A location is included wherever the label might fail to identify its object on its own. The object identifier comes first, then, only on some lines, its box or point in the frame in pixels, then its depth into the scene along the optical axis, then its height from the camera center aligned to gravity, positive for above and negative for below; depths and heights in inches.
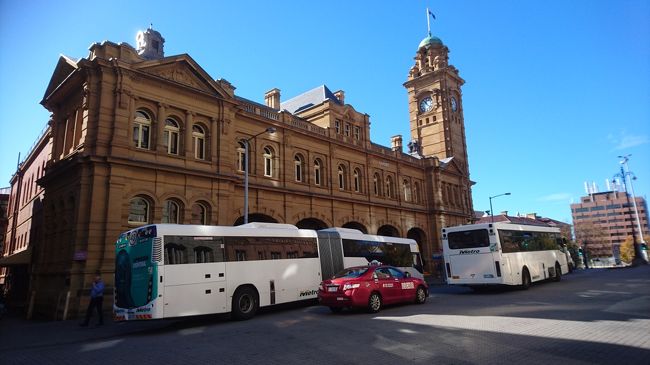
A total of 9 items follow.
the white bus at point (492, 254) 773.9 +11.5
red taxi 554.6 -30.7
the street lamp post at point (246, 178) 871.8 +204.9
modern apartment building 5556.1 +586.7
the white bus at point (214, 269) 498.0 +6.7
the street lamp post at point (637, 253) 1990.7 +0.6
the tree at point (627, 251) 4138.8 +30.1
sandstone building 781.3 +273.0
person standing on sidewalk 600.4 -26.0
